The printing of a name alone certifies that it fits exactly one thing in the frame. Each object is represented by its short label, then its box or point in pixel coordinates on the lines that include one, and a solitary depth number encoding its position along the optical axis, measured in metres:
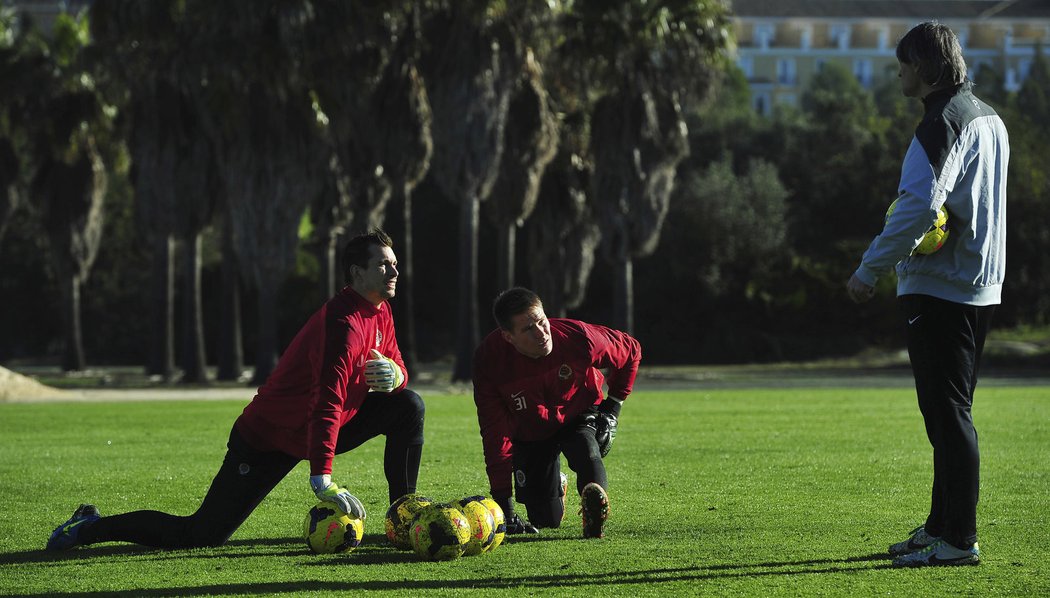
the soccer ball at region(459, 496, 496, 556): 6.91
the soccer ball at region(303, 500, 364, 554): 6.96
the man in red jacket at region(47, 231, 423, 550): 6.90
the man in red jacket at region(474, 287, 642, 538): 7.59
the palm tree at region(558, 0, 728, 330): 32.31
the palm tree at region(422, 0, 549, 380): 30.25
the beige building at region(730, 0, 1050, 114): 125.31
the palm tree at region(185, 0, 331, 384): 29.38
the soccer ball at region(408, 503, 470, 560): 6.79
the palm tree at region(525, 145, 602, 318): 35.53
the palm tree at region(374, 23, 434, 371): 30.14
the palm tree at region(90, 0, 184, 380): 30.33
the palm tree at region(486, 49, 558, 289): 32.16
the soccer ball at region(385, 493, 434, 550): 7.04
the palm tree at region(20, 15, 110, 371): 36.47
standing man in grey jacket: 6.33
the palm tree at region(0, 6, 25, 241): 36.94
